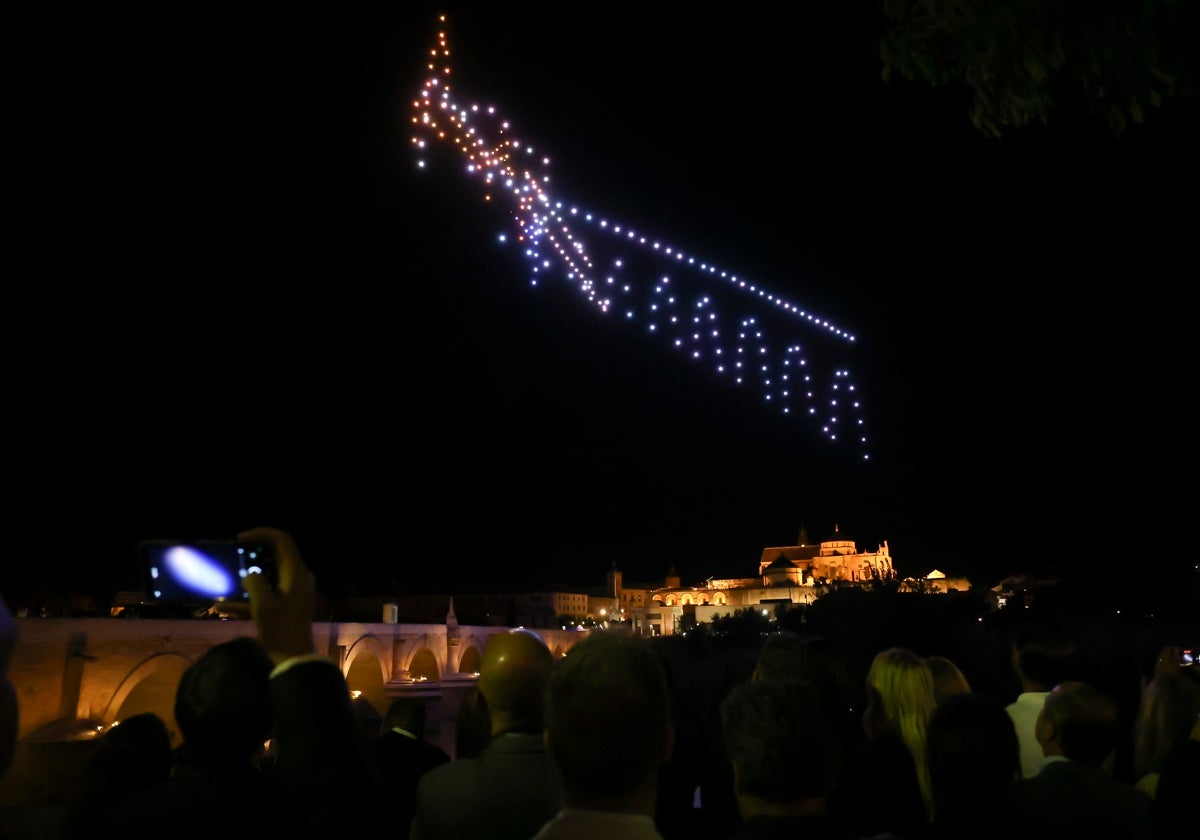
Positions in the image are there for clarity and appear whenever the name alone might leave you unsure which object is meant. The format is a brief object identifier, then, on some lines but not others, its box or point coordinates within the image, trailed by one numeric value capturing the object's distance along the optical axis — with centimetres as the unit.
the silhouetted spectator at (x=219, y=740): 187
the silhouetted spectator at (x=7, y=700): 181
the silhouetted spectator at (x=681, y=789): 341
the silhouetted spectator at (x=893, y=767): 283
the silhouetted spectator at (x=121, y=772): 190
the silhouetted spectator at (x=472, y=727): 341
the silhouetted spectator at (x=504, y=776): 222
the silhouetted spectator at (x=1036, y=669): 351
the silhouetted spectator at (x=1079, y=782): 245
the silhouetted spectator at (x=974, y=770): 228
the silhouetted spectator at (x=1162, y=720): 363
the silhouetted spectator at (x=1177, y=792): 285
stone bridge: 1841
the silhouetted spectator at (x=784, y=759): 175
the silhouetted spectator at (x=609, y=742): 153
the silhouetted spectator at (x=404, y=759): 368
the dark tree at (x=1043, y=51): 334
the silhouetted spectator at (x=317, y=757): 203
